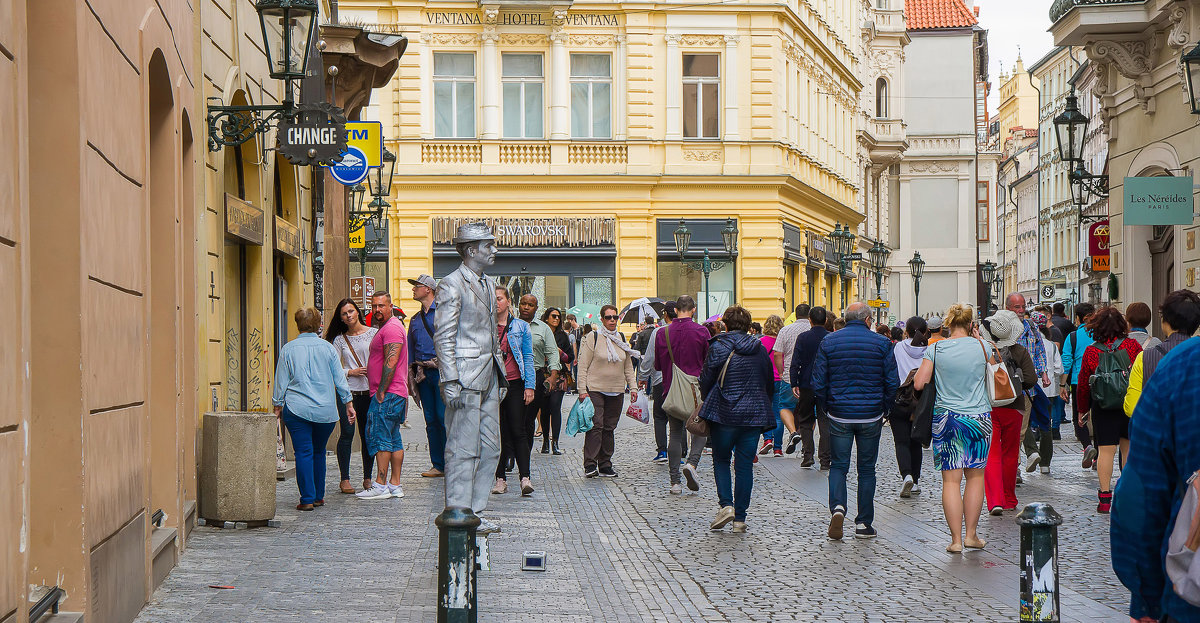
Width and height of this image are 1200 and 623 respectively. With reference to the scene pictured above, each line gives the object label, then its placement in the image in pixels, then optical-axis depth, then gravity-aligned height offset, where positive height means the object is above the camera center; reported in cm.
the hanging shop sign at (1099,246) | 2602 +100
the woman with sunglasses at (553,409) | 1891 -137
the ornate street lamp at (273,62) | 1217 +218
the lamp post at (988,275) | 5362 +99
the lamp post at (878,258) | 4312 +136
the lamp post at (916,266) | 4647 +114
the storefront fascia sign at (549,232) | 3628 +180
